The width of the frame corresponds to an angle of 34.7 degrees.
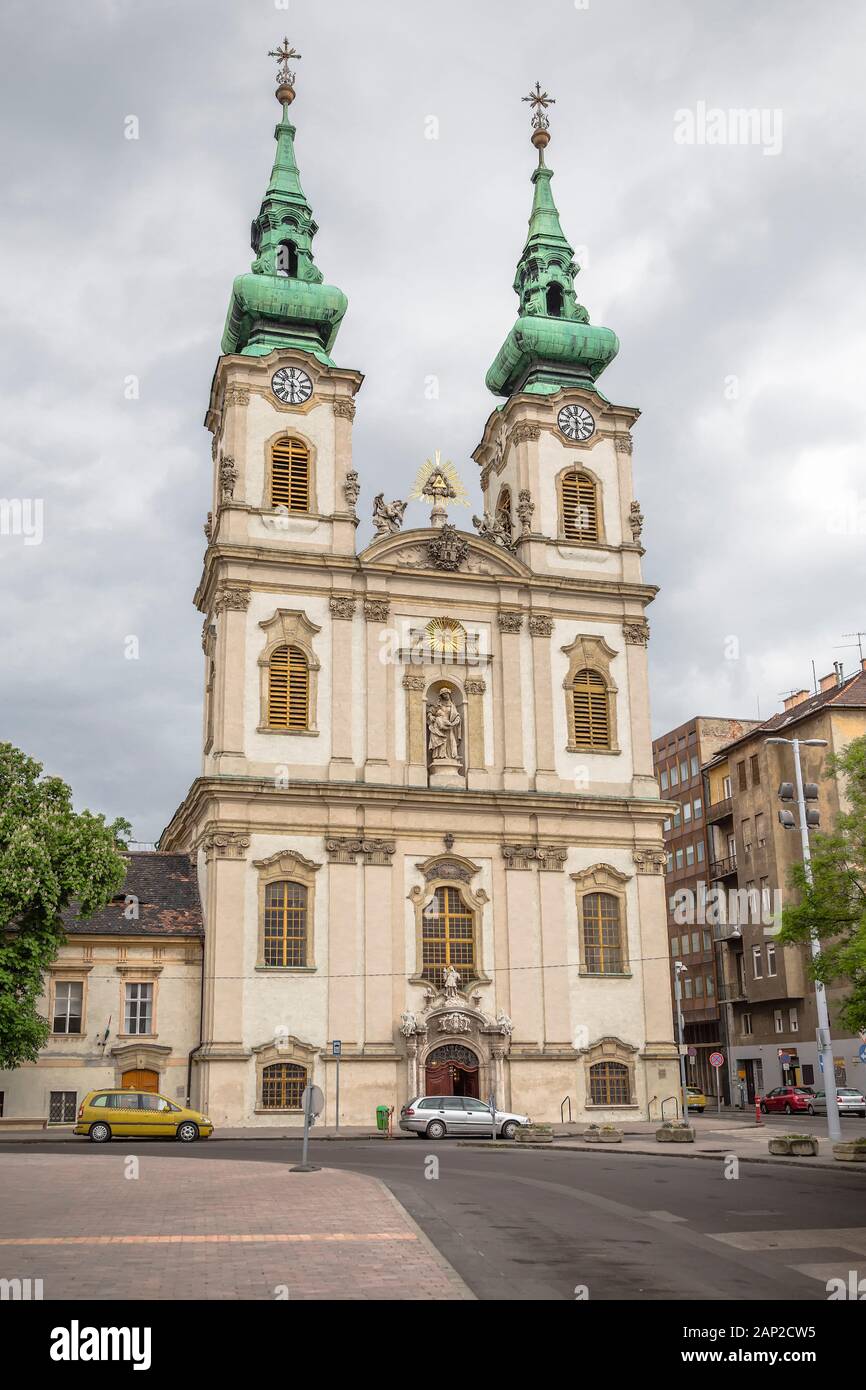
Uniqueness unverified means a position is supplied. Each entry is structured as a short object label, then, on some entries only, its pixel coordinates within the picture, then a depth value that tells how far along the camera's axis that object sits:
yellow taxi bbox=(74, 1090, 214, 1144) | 36.97
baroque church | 45.19
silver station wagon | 39.50
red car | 54.66
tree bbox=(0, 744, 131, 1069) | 37.66
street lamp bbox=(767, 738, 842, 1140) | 31.39
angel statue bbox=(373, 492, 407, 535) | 51.44
